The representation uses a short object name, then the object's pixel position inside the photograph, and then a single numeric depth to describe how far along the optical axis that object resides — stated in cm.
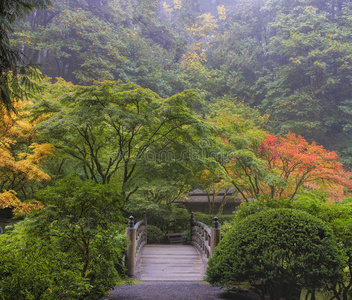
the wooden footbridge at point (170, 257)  719
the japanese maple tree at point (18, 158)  686
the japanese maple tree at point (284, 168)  973
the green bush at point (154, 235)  1271
